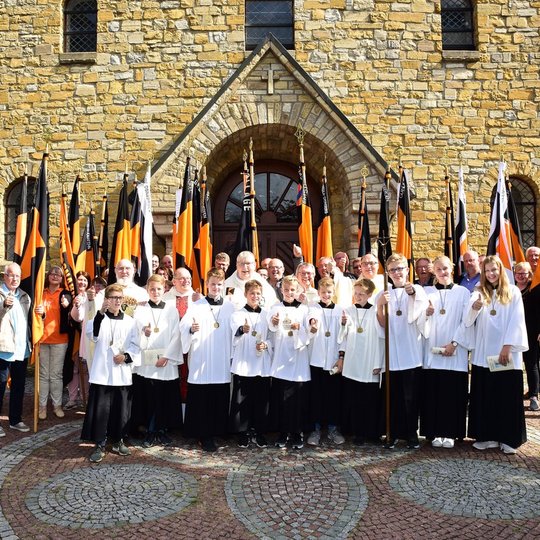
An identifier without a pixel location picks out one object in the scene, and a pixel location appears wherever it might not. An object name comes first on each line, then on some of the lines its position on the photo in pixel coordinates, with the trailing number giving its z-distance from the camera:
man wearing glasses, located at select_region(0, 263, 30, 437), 5.70
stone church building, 10.61
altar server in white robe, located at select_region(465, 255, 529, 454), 4.86
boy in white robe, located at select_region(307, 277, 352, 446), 5.29
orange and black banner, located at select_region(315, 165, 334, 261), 8.99
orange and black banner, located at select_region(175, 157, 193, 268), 8.41
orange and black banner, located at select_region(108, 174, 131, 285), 8.12
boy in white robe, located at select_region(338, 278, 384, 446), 5.20
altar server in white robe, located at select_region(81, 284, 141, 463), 4.87
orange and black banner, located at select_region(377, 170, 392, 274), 7.97
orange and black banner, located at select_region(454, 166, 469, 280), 9.05
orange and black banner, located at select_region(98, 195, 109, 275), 9.95
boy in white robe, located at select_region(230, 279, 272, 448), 5.23
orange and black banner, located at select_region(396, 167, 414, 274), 8.16
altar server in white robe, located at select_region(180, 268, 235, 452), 5.18
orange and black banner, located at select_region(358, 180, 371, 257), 9.12
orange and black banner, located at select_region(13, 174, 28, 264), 6.65
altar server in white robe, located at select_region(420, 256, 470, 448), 5.07
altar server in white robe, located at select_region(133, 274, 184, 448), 5.29
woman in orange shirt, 6.35
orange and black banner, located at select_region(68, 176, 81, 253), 9.46
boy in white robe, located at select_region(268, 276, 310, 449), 5.16
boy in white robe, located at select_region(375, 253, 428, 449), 5.09
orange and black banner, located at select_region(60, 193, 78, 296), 7.08
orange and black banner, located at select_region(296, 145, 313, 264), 8.43
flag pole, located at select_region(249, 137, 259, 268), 8.06
